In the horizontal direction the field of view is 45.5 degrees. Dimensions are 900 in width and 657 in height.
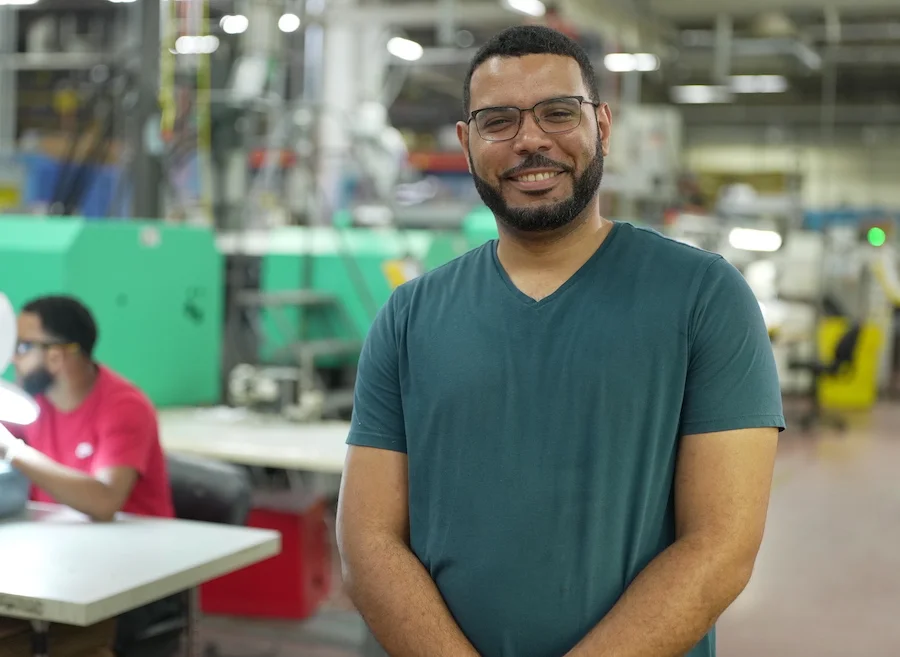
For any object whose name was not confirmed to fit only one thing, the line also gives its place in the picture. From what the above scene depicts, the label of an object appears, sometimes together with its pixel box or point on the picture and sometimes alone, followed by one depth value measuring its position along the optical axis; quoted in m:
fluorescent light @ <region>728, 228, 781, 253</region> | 9.13
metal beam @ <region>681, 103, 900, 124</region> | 17.70
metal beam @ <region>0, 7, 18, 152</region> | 9.02
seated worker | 2.51
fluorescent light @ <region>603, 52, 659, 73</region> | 11.00
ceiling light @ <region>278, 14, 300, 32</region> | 5.15
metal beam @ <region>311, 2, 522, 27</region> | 10.07
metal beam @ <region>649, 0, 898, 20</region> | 12.11
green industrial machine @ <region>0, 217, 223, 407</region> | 3.57
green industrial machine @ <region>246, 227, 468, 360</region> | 5.14
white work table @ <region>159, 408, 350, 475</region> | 3.28
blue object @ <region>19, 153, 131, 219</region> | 8.23
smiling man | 1.35
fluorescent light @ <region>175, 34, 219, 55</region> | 4.94
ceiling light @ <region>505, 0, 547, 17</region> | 7.89
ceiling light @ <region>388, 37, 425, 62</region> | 9.80
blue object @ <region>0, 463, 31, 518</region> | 2.38
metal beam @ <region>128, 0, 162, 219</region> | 4.32
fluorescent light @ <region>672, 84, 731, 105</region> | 16.62
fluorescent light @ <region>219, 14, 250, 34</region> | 5.16
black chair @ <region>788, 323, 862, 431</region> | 8.89
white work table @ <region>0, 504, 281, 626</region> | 1.87
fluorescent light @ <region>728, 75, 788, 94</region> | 15.52
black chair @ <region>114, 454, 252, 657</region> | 2.86
